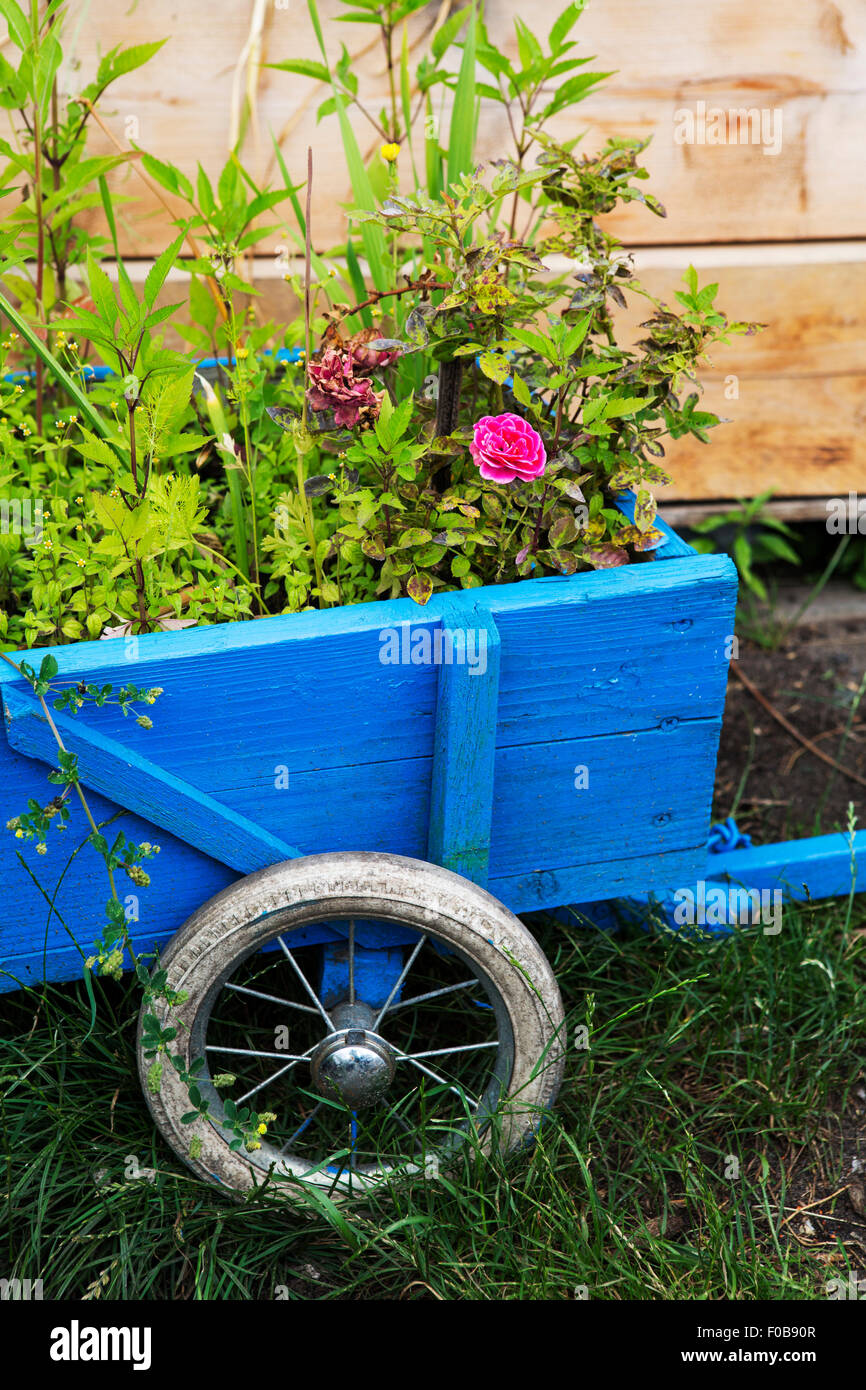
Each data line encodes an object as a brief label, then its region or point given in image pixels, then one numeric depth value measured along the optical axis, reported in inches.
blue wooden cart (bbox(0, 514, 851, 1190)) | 50.8
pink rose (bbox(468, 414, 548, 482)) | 53.4
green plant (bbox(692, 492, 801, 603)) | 101.7
